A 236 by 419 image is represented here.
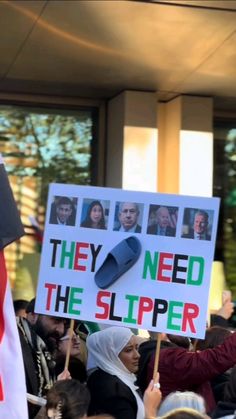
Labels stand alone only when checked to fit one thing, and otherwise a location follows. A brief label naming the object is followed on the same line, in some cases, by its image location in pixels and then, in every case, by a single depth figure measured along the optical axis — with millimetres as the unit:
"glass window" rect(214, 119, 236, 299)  9352
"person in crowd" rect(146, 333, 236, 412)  4723
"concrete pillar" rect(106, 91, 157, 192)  8508
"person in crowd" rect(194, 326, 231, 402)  5328
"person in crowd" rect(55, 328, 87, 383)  5113
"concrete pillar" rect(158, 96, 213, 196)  8617
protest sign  4461
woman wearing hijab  4434
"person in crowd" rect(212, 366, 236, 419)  3795
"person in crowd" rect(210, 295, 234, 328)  6758
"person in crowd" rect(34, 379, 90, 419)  3781
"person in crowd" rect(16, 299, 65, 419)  4871
